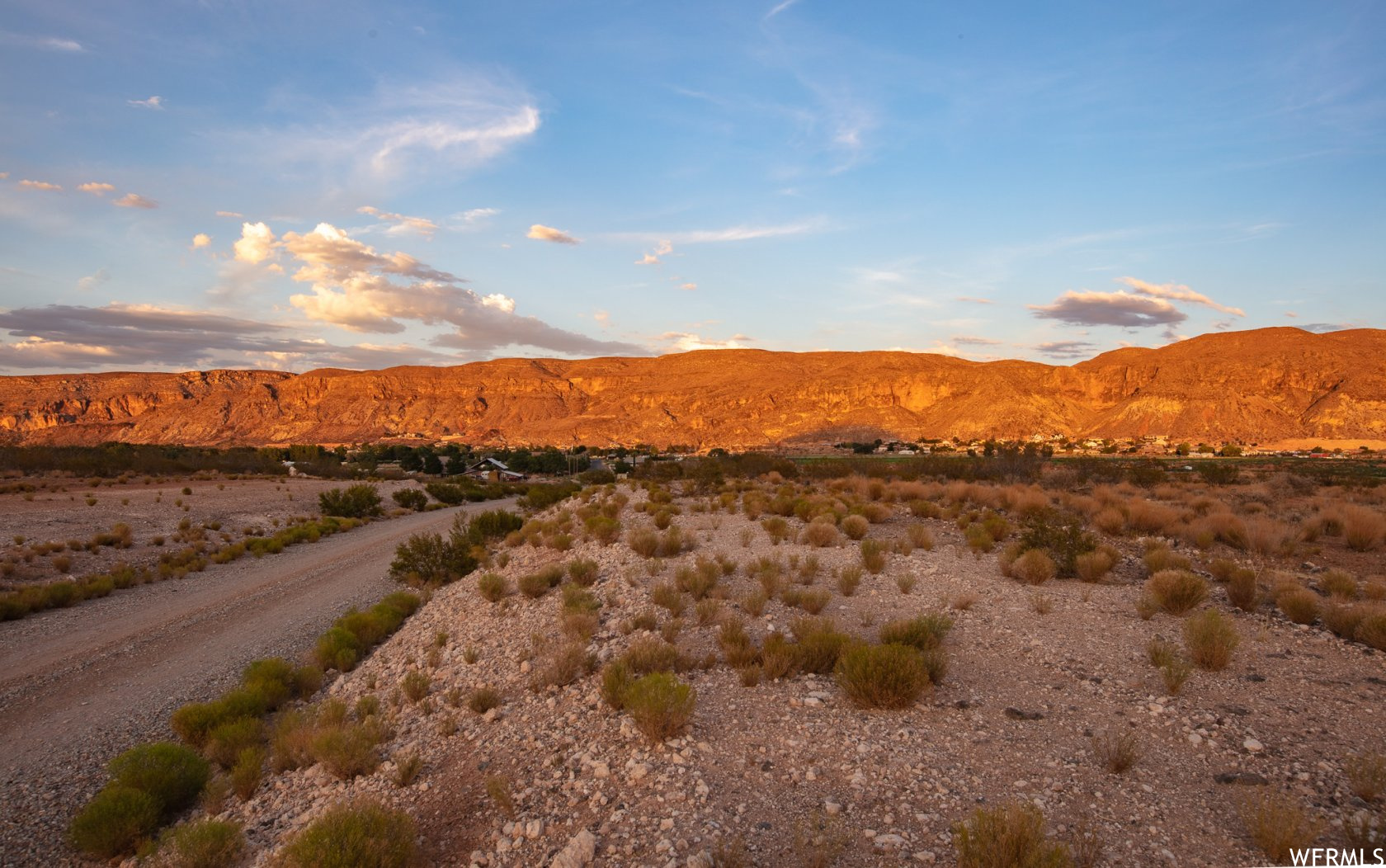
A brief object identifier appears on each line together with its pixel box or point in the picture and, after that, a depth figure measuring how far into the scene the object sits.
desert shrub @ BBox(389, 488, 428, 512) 42.93
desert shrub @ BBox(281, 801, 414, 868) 4.85
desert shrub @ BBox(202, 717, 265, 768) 7.92
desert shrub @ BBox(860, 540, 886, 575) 12.82
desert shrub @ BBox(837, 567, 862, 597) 11.39
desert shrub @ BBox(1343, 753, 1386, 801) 4.95
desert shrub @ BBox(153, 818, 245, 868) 5.57
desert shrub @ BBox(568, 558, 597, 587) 12.72
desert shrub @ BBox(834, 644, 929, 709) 6.91
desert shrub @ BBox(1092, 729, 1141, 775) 5.57
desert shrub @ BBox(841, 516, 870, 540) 16.67
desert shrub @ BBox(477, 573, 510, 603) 12.89
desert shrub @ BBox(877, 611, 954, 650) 8.38
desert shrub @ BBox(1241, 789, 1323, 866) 4.39
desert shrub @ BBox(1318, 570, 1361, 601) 10.53
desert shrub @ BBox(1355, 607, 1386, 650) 8.21
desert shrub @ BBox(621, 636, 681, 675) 7.96
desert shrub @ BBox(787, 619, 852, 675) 7.92
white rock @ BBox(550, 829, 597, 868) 4.88
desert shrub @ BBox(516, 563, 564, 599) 12.54
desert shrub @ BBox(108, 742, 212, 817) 6.96
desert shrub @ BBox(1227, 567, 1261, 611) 10.06
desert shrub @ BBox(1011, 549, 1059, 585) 11.93
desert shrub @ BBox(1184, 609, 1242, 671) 7.61
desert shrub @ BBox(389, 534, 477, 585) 17.97
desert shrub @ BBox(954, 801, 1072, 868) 4.18
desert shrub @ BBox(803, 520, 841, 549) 15.62
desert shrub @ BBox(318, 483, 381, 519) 36.91
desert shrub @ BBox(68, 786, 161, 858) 6.36
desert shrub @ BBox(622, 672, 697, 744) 6.43
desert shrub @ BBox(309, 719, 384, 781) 6.78
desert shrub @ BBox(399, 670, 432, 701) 8.65
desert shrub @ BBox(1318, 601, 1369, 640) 8.70
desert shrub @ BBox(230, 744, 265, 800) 7.03
